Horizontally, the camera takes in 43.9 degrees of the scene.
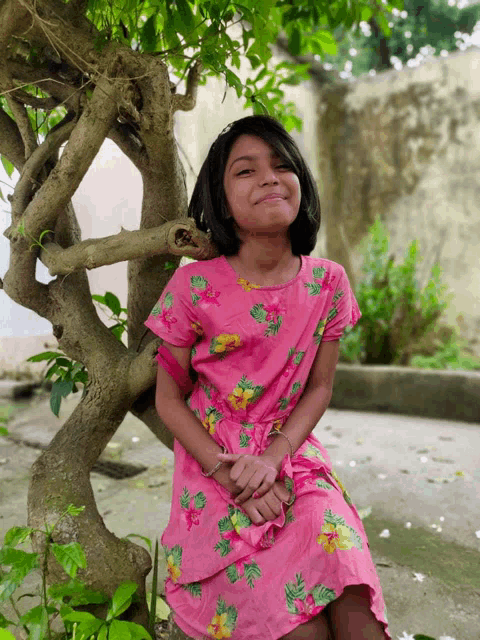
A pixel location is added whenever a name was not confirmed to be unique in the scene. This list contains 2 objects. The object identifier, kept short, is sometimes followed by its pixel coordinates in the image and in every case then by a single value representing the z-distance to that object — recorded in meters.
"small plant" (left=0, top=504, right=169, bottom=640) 1.26
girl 1.28
